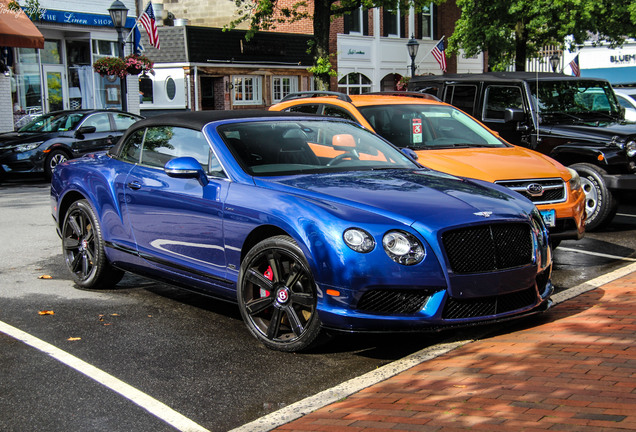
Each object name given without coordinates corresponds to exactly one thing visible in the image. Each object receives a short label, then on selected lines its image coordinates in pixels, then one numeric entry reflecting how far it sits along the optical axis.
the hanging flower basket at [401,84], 39.27
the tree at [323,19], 25.47
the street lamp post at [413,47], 31.41
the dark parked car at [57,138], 17.98
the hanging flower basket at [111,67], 24.12
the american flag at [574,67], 27.47
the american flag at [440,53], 31.44
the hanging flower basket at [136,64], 24.44
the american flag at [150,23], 26.77
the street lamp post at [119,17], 22.13
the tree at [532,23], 30.08
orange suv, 8.24
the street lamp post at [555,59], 41.81
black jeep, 10.51
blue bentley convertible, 5.07
